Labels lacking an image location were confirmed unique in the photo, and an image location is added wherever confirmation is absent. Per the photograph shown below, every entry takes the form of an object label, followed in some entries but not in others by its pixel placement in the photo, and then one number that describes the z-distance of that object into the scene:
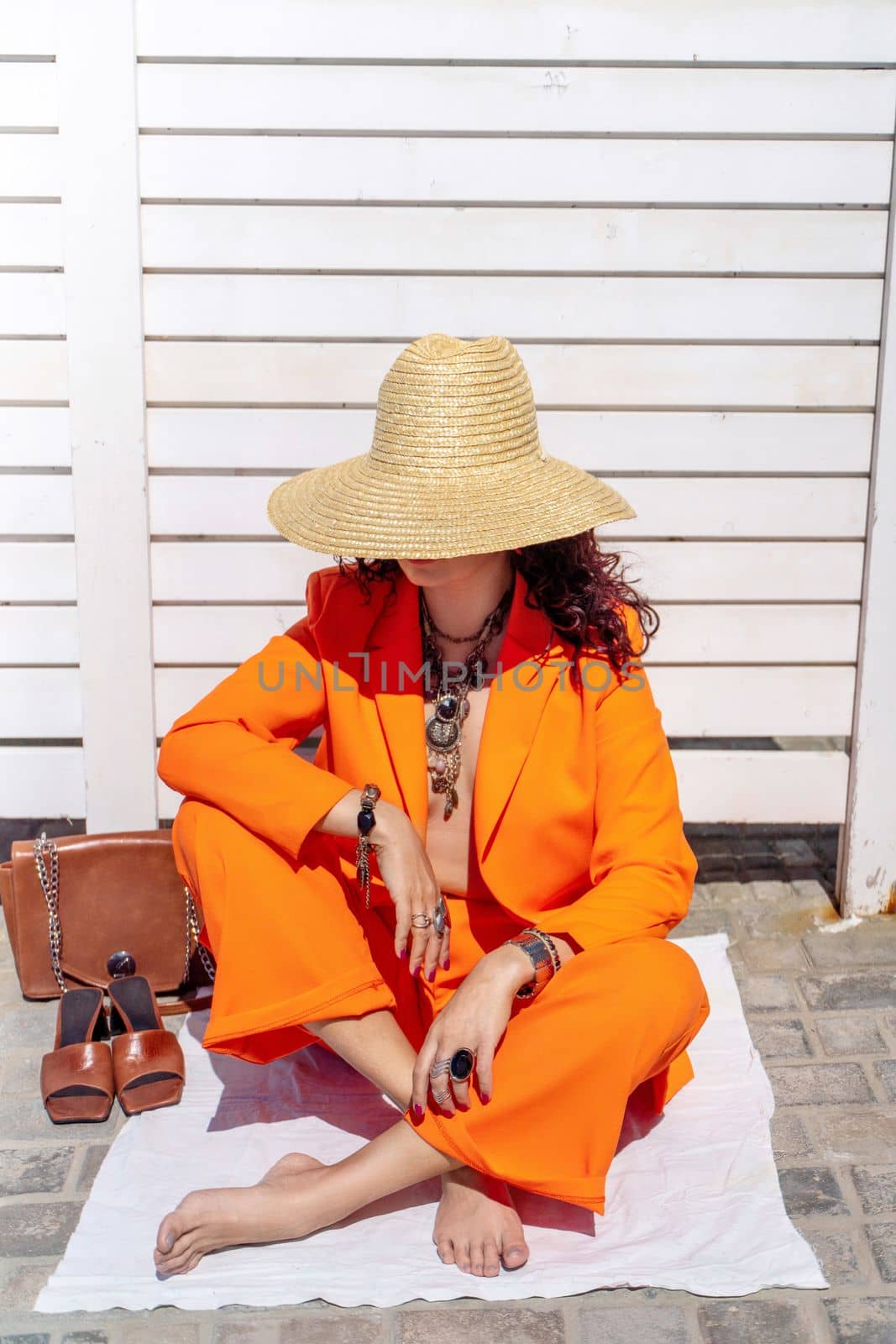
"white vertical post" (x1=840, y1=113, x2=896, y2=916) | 3.72
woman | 2.53
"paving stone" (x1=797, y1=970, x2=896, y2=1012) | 3.55
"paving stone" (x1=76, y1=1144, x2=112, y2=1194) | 2.87
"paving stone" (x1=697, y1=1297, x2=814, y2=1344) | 2.44
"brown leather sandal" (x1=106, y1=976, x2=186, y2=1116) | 3.11
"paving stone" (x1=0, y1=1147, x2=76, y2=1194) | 2.85
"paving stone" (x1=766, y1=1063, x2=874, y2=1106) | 3.14
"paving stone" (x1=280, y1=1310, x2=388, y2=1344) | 2.45
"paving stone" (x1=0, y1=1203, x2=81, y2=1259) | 2.67
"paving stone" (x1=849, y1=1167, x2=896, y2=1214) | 2.77
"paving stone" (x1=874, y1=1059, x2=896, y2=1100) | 3.17
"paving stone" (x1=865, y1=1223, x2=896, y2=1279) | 2.60
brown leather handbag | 3.47
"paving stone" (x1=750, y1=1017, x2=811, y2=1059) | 3.34
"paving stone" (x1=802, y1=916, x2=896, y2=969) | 3.76
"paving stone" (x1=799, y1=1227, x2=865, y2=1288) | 2.58
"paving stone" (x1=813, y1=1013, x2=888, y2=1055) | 3.33
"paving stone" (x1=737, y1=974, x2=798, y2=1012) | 3.54
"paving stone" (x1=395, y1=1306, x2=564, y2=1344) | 2.45
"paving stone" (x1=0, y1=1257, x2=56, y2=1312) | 2.52
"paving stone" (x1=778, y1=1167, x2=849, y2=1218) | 2.77
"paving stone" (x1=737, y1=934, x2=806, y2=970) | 3.74
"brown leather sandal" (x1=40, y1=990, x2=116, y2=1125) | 3.07
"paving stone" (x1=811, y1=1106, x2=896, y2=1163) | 2.94
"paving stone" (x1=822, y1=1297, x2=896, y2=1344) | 2.44
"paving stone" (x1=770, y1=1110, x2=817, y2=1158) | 2.96
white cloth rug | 2.55
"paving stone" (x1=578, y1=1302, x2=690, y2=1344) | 2.45
